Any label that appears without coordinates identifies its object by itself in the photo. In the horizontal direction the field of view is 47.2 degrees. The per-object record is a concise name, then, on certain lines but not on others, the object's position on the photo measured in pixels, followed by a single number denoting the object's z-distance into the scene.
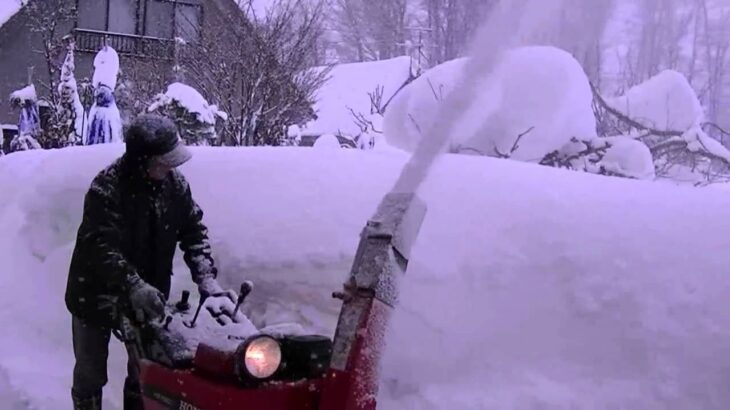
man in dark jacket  3.23
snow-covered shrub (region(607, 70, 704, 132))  8.58
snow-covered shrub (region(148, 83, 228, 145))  10.96
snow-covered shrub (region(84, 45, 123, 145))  11.90
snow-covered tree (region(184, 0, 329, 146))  10.21
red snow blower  2.19
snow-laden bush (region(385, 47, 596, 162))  7.25
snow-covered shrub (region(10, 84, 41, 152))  13.59
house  22.06
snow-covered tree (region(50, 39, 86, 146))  13.42
